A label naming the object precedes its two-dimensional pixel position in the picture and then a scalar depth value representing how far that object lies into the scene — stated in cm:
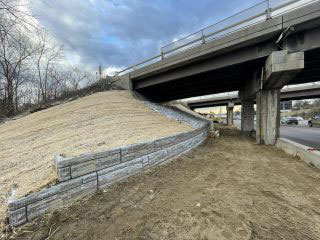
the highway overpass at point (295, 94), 2662
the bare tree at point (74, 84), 2782
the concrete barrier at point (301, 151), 592
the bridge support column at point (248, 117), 1698
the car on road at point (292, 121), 3819
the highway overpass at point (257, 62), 838
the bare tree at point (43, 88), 2325
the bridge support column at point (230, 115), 3853
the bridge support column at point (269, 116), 1046
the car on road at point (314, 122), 2909
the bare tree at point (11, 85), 1705
